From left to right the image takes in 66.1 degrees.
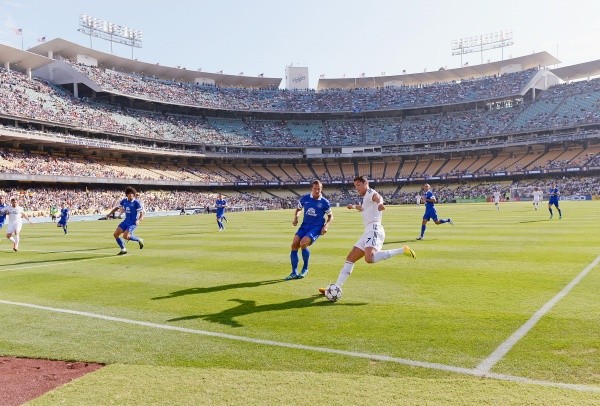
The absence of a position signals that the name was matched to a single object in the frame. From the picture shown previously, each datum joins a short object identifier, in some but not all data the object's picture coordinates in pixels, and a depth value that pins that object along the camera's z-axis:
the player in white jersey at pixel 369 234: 8.93
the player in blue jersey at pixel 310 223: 11.19
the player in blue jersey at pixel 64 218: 28.41
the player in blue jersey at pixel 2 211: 21.21
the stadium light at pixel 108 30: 87.84
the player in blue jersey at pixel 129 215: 16.69
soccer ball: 8.64
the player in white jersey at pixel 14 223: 19.53
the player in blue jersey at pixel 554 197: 25.94
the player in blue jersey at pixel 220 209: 27.26
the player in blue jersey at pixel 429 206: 19.08
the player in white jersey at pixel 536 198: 36.94
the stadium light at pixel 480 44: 103.56
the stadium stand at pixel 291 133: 66.75
